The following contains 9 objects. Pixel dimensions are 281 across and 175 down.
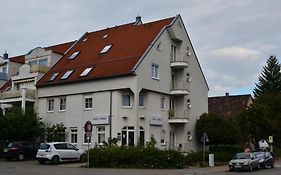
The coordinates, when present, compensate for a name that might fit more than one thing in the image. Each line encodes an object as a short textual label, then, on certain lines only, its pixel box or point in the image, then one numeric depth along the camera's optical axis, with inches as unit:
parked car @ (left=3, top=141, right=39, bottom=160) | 1454.2
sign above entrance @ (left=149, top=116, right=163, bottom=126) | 1574.8
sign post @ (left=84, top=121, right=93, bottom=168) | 1116.6
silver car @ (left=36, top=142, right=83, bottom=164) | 1302.9
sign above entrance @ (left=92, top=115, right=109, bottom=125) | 1534.2
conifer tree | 3090.6
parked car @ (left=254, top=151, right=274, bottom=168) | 1358.3
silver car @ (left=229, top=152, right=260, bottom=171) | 1248.8
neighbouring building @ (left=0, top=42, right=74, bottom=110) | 1774.1
